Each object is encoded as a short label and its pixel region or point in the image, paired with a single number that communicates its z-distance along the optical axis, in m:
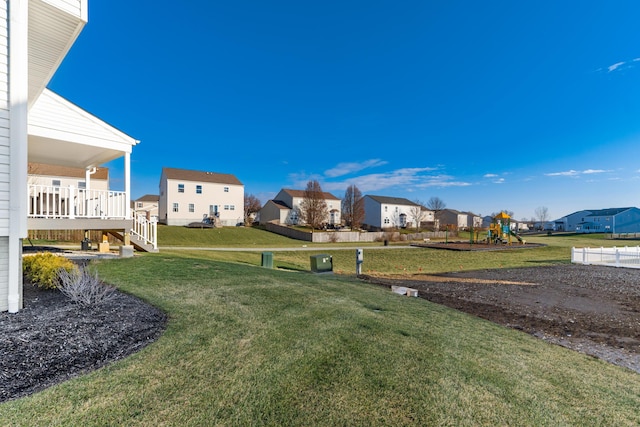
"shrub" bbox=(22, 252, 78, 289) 6.02
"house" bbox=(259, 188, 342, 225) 50.69
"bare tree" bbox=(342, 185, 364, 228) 57.47
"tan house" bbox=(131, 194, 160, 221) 43.97
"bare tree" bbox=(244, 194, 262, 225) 54.47
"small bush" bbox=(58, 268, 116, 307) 5.02
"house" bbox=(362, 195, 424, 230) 60.38
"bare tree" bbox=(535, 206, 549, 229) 110.94
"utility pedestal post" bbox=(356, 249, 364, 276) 13.04
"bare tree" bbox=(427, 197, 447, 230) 71.88
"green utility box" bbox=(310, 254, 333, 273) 12.87
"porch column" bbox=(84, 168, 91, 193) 11.86
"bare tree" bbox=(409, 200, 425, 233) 64.25
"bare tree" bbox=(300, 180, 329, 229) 48.53
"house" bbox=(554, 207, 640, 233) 68.81
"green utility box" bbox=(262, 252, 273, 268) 13.57
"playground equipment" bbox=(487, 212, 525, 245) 31.80
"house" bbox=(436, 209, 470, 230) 73.96
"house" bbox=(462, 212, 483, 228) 82.69
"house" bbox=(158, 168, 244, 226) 38.47
